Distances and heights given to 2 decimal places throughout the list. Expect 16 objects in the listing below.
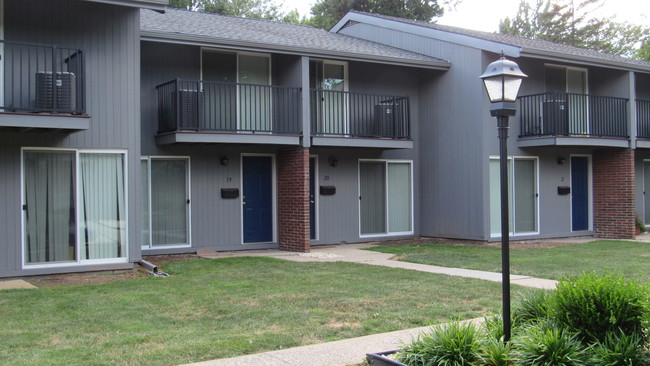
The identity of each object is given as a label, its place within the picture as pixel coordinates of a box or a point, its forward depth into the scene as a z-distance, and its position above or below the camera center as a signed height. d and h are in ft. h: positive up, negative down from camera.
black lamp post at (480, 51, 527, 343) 18.48 +2.48
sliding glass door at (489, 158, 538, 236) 53.42 -0.98
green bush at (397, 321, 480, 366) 16.76 -4.42
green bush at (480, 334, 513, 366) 16.48 -4.45
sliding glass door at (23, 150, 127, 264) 34.88 -0.93
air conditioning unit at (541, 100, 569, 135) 53.01 +5.47
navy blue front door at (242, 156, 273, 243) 48.67 -0.87
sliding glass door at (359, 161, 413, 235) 54.60 -1.11
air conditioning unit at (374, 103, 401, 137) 51.55 +5.34
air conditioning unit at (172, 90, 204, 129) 41.86 +5.30
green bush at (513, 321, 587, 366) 15.85 -4.25
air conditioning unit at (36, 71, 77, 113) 33.37 +5.21
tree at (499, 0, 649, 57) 137.69 +33.59
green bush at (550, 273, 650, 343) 16.38 -3.28
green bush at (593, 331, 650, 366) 15.51 -4.22
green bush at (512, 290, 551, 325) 19.03 -3.84
